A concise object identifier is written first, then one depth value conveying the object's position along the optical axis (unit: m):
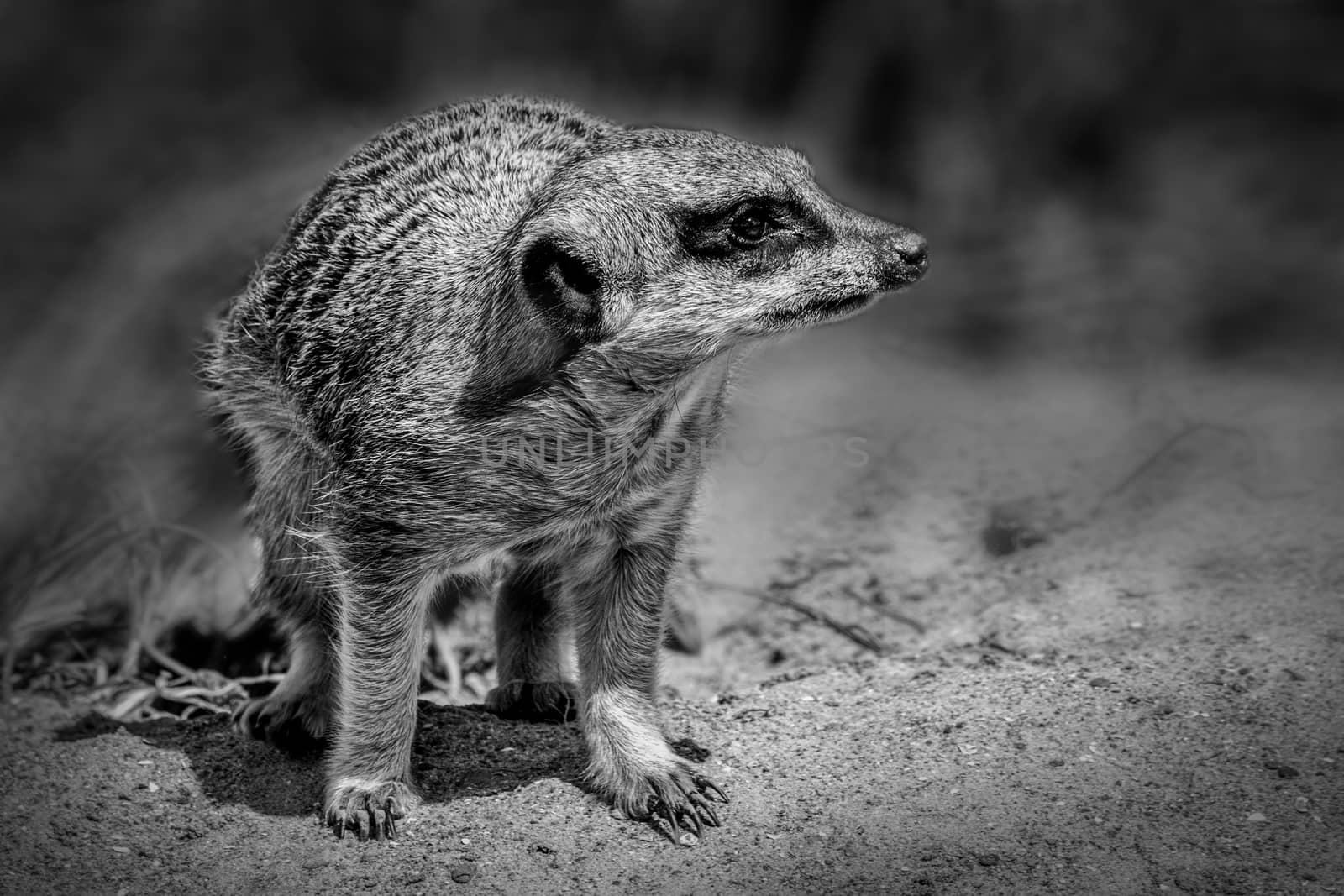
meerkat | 6.71
